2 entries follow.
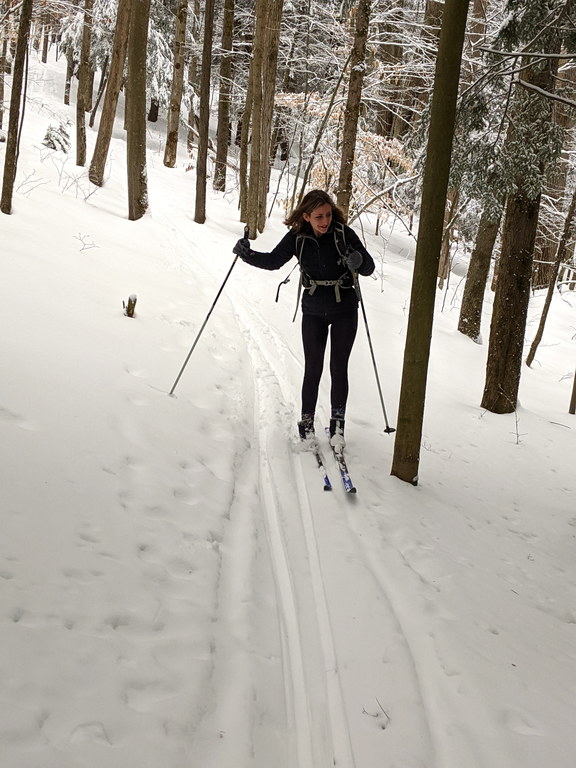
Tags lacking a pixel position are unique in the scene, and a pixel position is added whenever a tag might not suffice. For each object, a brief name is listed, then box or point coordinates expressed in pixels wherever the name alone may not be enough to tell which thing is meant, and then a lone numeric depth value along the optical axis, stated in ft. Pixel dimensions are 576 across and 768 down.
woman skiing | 16.48
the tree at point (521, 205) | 20.93
